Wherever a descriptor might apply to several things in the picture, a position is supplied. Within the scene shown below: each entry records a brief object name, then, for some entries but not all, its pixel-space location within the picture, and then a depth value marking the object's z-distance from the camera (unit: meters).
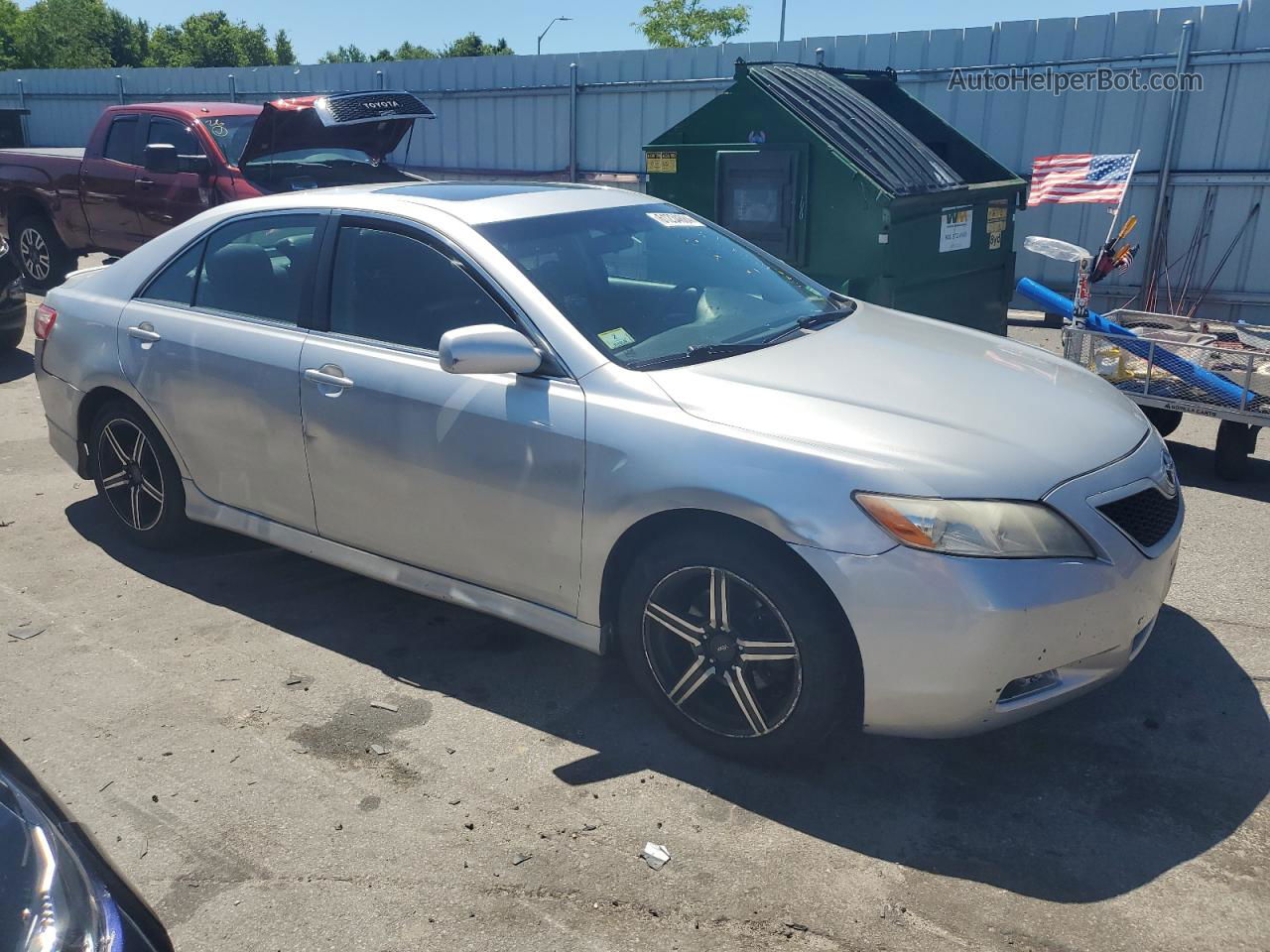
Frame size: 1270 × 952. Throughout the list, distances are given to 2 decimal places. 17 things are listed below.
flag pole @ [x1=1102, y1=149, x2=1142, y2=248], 10.27
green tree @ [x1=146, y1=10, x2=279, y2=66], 72.19
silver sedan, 2.98
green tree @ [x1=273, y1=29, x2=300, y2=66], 85.00
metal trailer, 5.57
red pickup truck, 8.98
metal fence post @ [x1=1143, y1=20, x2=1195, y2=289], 10.55
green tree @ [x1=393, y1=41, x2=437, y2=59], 89.66
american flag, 10.35
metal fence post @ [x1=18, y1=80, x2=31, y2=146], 22.47
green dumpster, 6.79
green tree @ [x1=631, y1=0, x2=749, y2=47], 50.84
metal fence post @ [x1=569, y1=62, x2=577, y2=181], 14.12
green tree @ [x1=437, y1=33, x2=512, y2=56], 89.12
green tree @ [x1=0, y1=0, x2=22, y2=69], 61.94
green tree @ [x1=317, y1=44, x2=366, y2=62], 91.12
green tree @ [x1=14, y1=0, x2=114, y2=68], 61.31
